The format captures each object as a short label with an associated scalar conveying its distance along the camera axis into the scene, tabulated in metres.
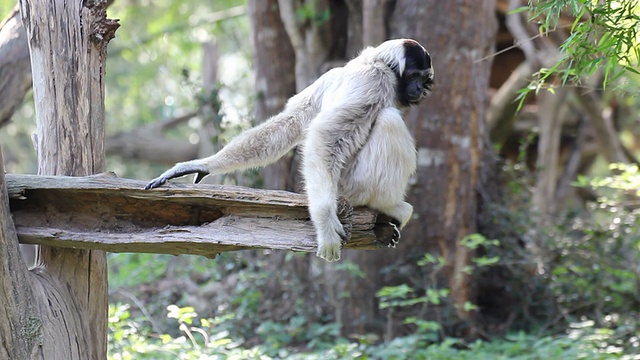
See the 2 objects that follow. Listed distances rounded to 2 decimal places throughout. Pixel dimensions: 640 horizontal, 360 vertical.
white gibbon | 9.25
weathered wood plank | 8.23
